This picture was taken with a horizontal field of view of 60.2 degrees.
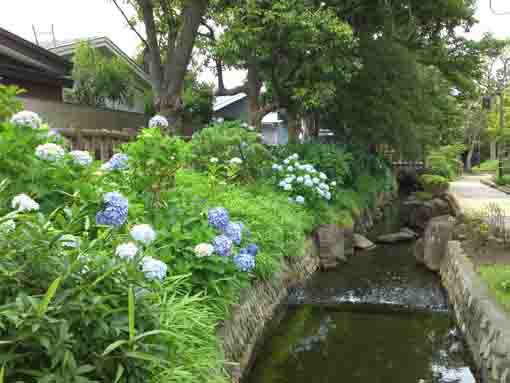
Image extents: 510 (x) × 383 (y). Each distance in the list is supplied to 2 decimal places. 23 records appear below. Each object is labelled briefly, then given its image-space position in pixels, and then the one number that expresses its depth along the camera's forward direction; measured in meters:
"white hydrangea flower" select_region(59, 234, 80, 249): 2.28
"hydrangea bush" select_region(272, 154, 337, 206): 9.75
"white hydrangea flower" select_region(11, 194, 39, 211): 2.37
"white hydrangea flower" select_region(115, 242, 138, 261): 2.38
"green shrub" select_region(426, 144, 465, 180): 22.73
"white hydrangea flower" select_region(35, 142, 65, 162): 3.17
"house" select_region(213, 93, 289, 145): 24.27
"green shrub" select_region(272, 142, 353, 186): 12.63
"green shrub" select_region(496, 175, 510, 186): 19.95
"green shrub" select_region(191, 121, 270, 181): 8.65
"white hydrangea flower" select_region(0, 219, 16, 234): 2.09
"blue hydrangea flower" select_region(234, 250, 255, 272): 4.29
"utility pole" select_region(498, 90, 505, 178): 21.45
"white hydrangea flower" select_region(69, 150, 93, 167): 3.41
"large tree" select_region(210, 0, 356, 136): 10.45
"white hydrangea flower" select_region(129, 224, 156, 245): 2.75
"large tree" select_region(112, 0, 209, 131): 10.53
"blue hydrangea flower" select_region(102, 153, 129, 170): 4.29
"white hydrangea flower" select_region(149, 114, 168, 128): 4.76
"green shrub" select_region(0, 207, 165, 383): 1.81
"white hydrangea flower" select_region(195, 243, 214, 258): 3.60
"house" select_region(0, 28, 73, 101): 11.84
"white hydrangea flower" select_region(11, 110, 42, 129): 3.36
